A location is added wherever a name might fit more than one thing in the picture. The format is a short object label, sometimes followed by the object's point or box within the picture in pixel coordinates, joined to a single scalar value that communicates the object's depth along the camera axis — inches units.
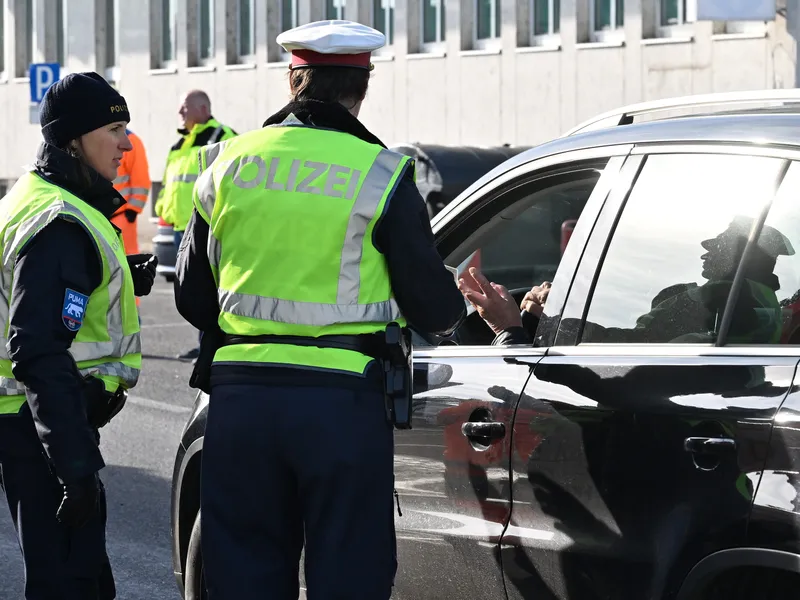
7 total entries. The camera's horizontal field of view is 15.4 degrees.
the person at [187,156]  840.3
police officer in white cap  239.3
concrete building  1514.0
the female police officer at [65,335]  264.0
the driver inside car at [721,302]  233.3
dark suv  223.1
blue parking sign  1476.6
